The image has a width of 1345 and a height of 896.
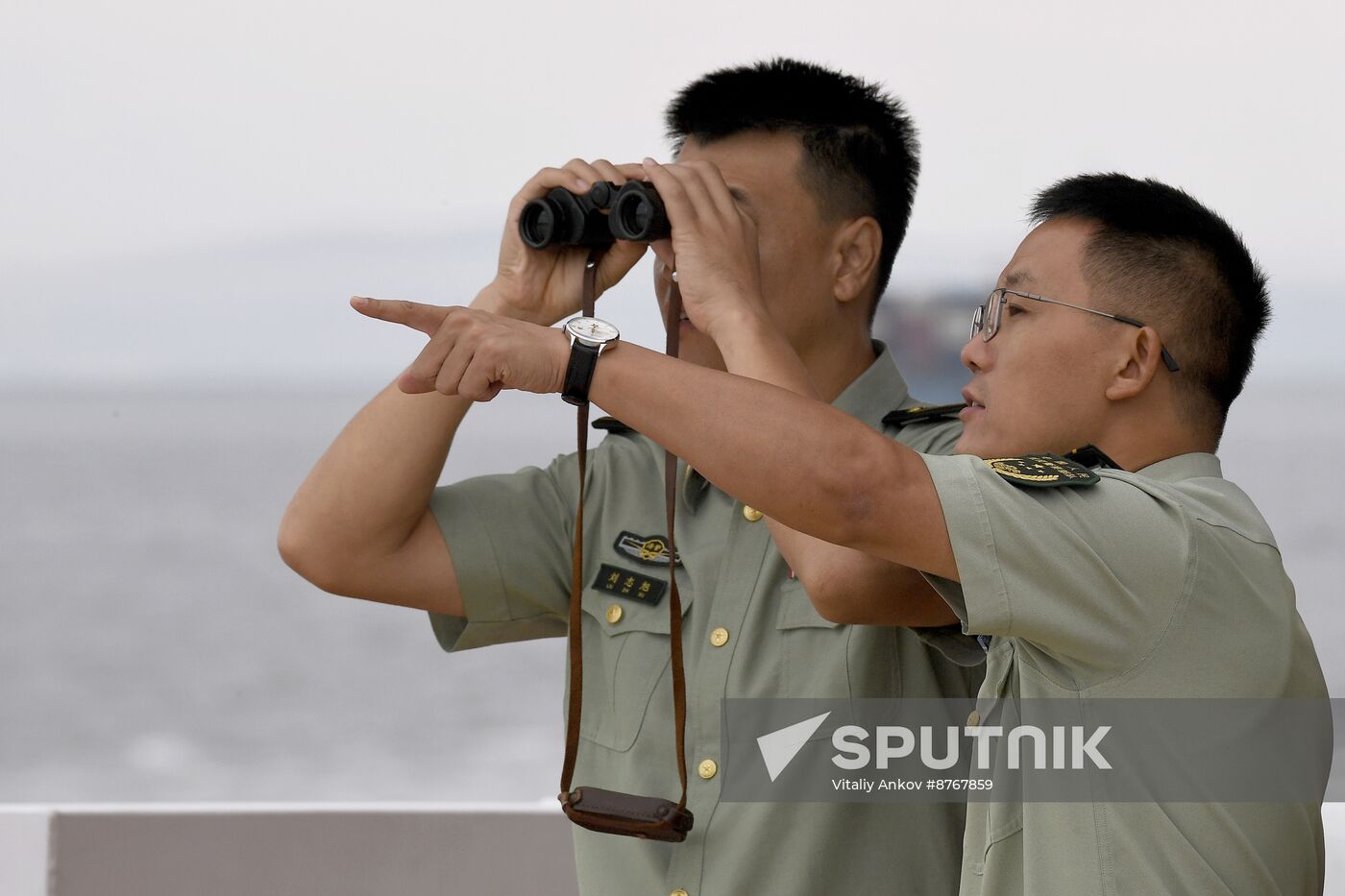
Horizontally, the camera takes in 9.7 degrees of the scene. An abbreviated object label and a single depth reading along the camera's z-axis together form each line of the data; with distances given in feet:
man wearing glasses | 19.02
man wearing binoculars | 20.33
